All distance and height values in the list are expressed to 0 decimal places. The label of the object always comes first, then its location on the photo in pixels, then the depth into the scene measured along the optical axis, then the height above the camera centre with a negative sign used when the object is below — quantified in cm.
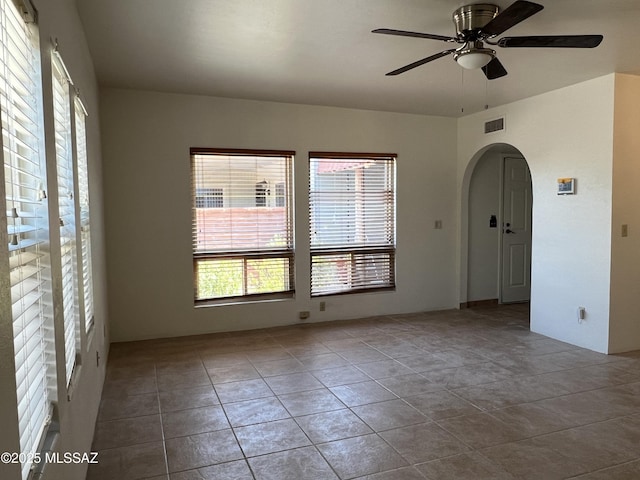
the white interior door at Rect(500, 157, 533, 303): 649 -25
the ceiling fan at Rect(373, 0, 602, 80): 245 +101
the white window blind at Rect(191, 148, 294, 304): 495 -7
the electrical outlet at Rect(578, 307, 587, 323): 441 -97
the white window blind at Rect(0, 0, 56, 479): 122 -1
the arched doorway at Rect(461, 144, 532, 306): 626 -19
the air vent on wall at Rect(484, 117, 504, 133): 527 +107
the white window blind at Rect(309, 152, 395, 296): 545 -6
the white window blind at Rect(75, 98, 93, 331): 286 +6
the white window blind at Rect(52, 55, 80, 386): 209 +5
